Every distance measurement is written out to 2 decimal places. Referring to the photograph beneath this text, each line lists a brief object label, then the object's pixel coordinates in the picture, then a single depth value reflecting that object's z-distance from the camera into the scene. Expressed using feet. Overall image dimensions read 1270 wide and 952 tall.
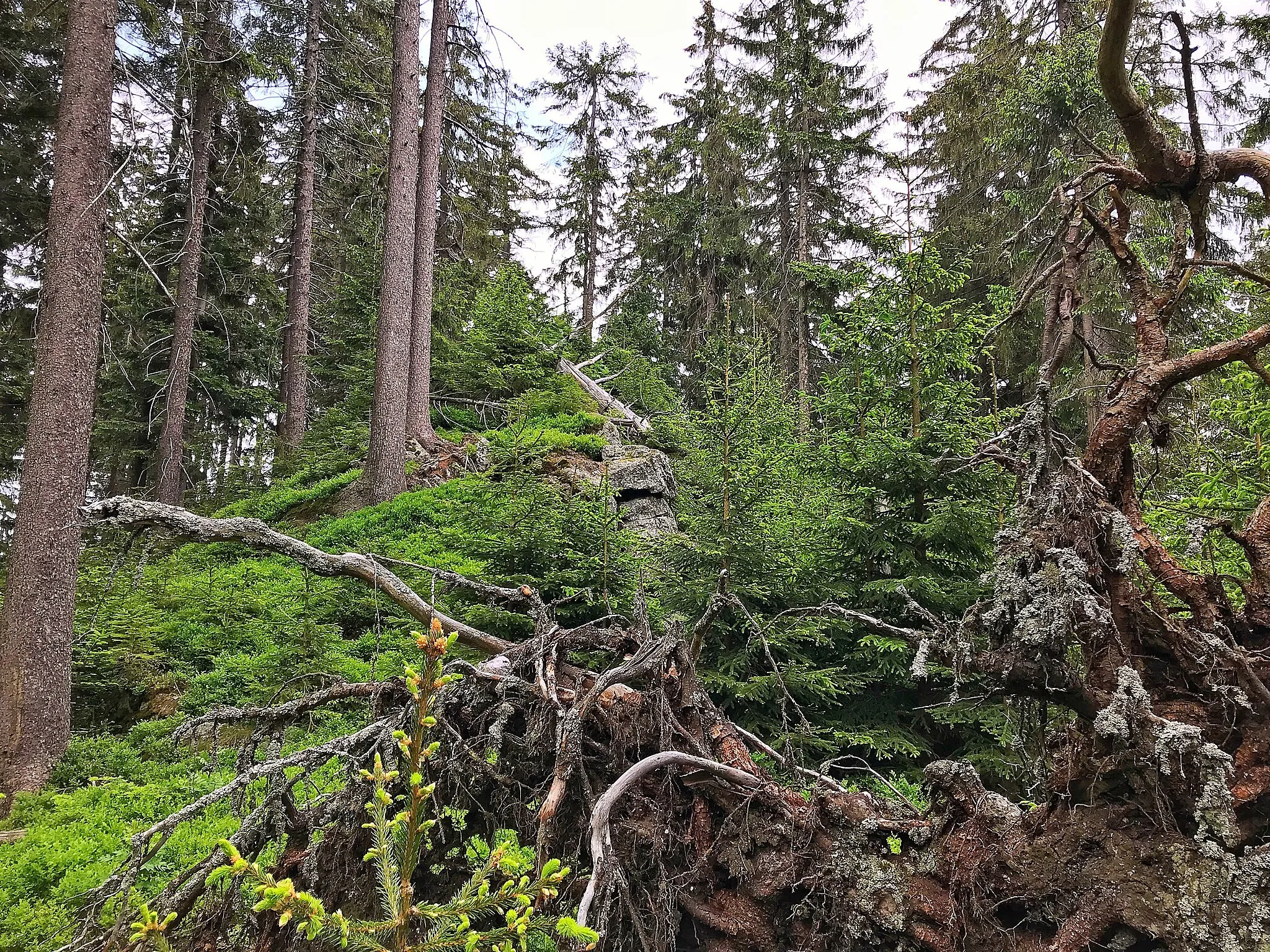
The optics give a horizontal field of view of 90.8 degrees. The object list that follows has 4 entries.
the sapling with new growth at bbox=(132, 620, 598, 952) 4.00
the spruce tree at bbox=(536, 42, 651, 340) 80.59
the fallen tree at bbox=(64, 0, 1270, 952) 5.30
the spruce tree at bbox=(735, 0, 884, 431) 60.03
